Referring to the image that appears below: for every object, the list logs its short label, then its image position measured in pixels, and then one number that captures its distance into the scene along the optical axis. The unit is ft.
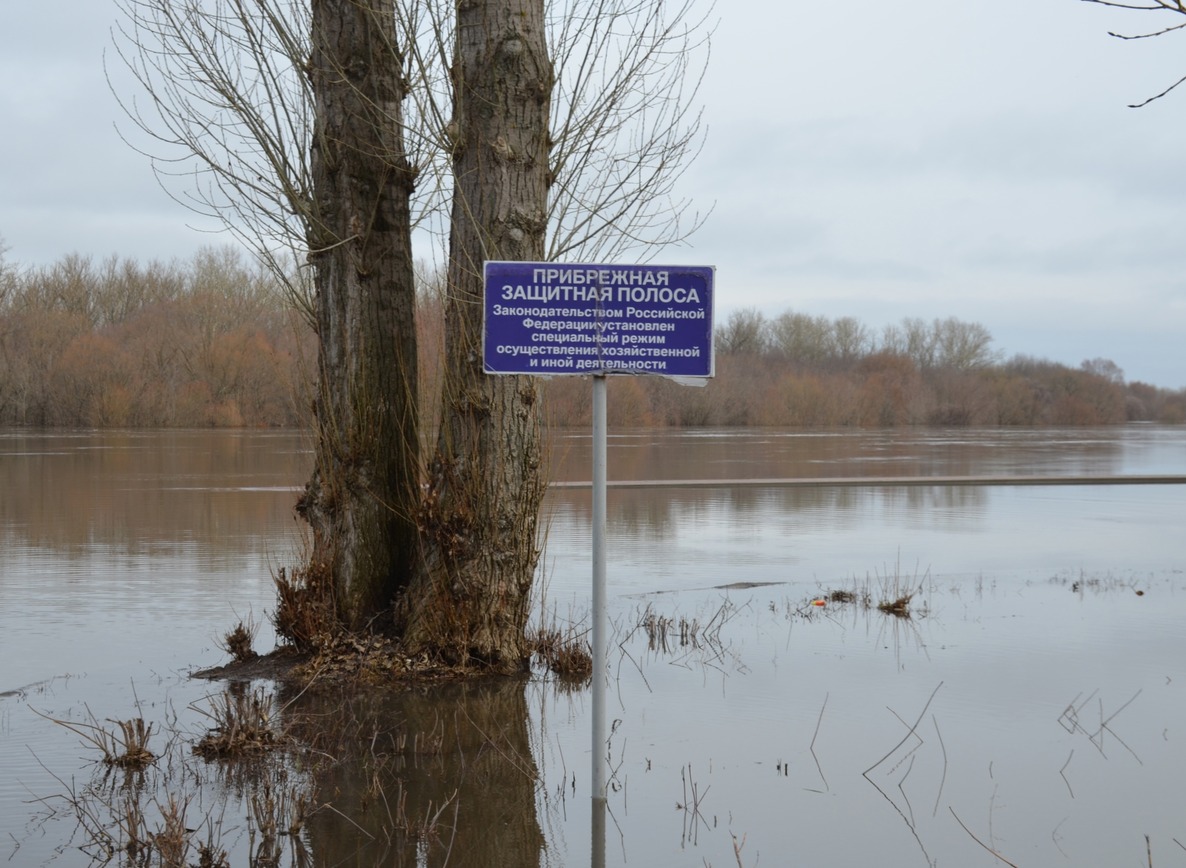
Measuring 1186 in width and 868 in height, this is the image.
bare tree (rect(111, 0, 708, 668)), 26.13
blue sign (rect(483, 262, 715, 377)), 17.89
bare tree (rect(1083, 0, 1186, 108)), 11.29
